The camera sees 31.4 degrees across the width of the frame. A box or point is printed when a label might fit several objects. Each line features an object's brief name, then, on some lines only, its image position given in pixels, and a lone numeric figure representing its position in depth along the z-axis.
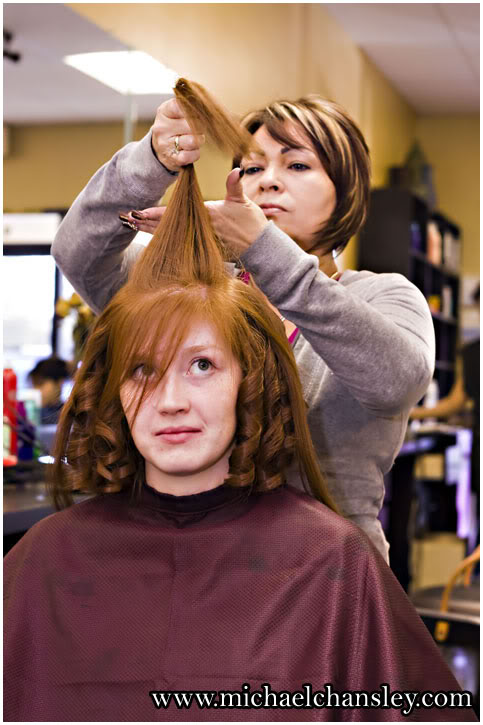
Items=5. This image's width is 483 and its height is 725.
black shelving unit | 5.71
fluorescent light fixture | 2.81
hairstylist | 1.04
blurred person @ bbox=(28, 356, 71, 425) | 2.60
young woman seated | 1.03
